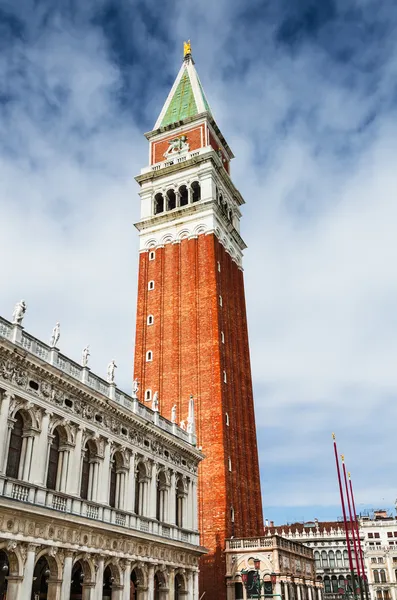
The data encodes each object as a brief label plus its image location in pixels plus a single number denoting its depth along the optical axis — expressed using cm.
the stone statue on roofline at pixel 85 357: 2933
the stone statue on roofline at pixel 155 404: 3661
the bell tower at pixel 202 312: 4556
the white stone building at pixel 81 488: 2342
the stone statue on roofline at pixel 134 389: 3387
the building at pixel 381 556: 8406
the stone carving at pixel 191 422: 4119
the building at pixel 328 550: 8681
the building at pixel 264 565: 3981
